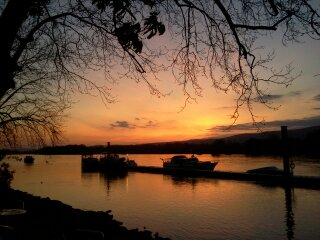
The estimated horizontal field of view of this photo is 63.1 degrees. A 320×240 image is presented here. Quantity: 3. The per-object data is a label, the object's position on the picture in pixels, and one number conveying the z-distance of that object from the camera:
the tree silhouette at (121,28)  2.15
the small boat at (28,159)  87.52
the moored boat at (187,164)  38.71
